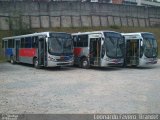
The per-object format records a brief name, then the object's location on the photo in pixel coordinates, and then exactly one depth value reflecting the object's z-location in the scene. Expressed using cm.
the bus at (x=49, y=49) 1120
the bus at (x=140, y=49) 1207
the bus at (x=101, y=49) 1127
